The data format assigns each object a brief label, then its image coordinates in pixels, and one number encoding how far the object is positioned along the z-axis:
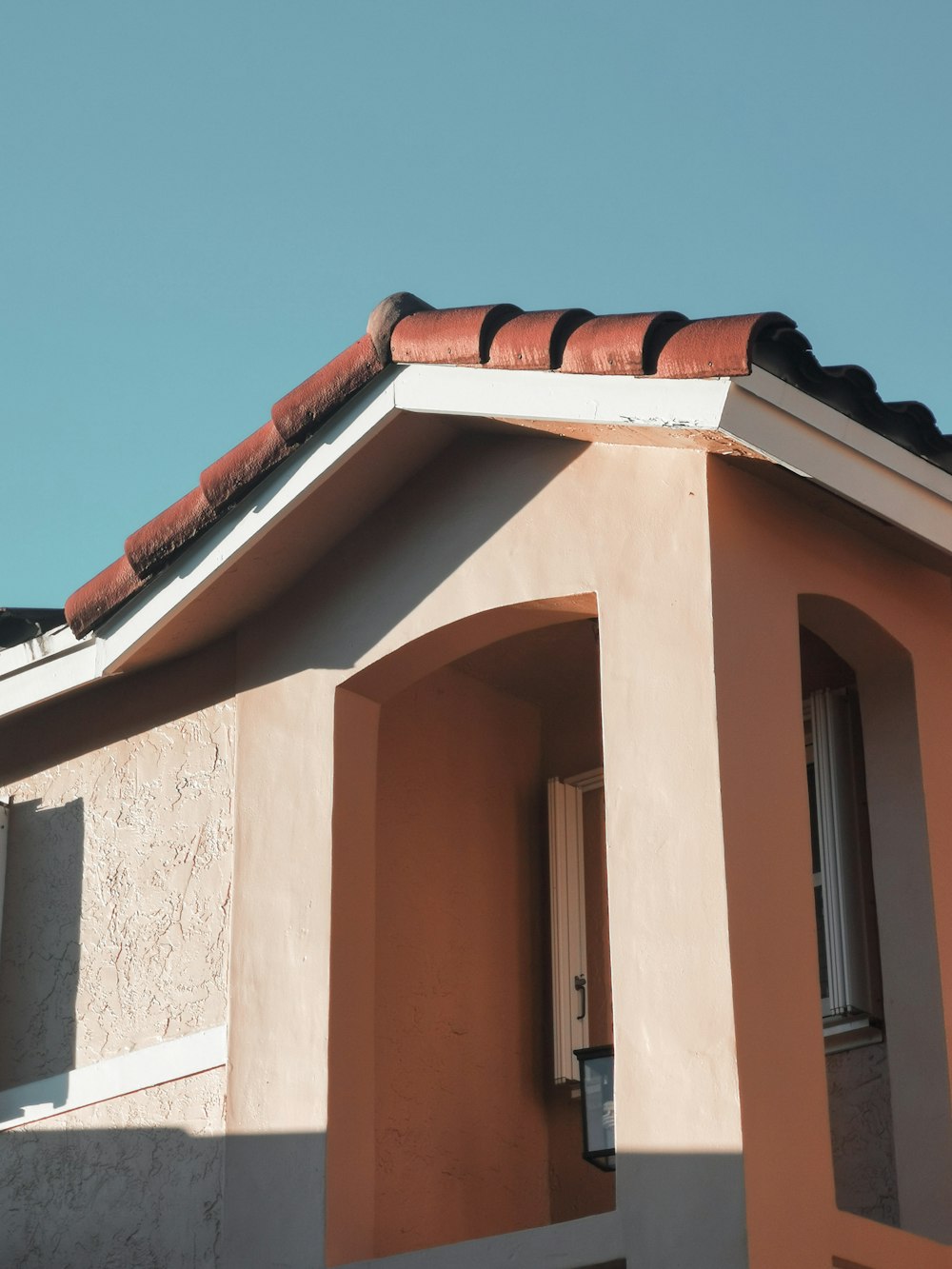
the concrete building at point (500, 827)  5.50
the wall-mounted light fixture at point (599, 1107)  6.50
